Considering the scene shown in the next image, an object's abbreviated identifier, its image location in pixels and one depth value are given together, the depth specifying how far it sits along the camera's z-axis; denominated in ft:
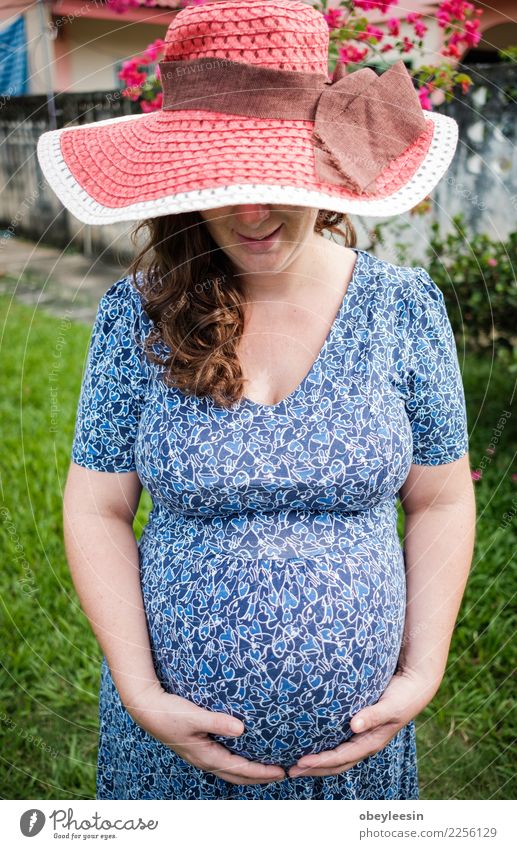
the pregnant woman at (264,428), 3.26
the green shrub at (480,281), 9.92
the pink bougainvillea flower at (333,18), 6.22
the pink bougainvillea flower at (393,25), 6.68
